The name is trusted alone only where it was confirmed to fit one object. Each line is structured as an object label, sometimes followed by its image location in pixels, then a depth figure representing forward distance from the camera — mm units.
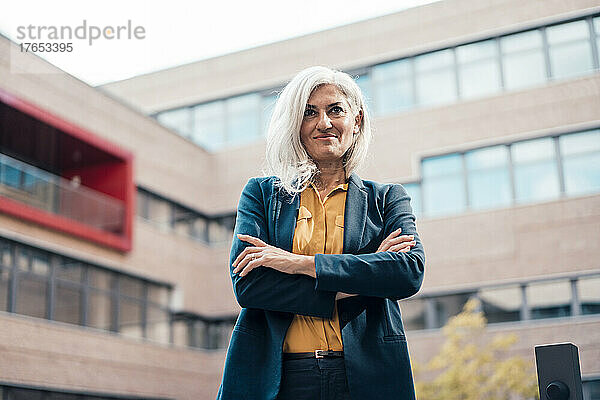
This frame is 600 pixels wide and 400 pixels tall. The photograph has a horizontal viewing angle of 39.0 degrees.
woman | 1269
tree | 8633
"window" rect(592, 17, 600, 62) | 8735
